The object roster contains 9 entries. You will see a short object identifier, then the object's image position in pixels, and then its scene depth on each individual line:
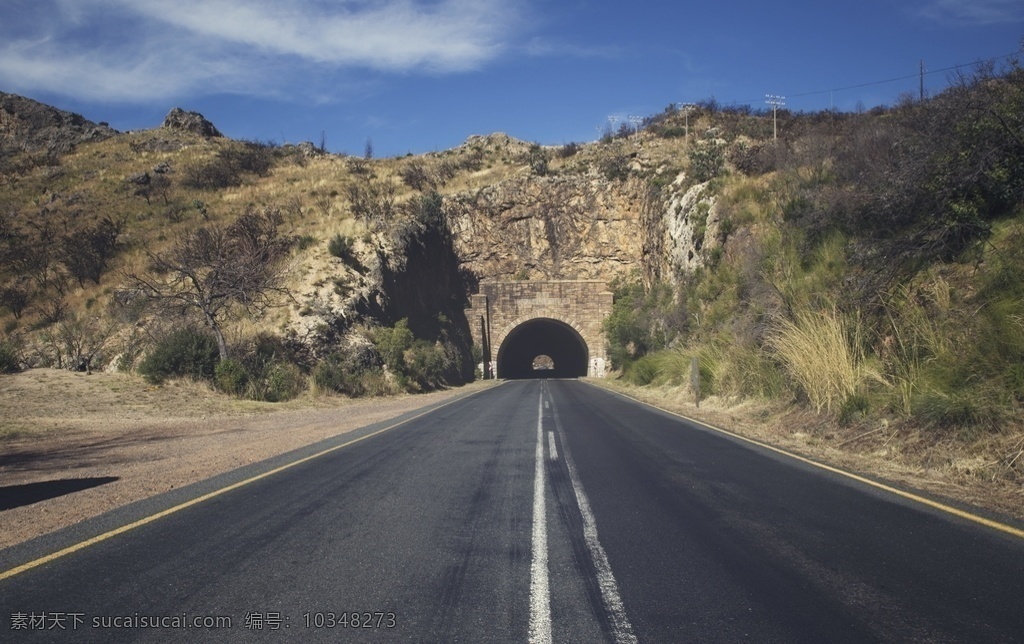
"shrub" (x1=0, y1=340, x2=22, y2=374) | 20.23
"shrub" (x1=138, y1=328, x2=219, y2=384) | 21.20
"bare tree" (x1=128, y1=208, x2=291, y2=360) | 24.78
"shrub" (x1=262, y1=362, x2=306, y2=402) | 22.61
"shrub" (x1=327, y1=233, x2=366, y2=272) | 34.76
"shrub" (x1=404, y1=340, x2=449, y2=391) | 32.44
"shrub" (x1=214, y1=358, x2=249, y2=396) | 21.56
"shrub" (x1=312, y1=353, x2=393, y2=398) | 25.72
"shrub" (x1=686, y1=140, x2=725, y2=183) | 35.47
